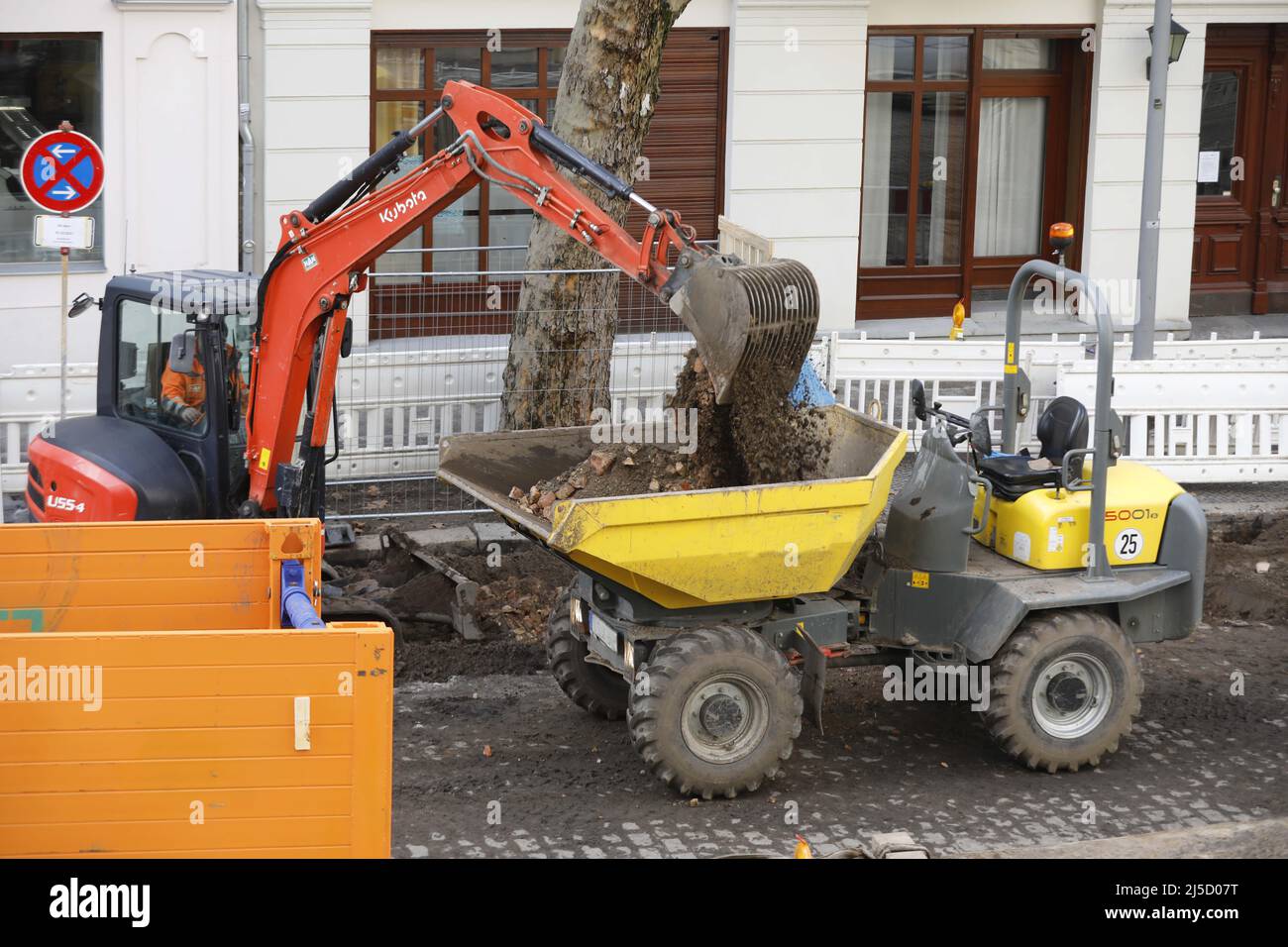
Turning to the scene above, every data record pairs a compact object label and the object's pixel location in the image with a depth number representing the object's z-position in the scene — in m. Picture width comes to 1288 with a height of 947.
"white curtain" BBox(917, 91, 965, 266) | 19.42
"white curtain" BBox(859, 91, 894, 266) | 19.12
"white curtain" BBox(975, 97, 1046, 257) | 19.73
